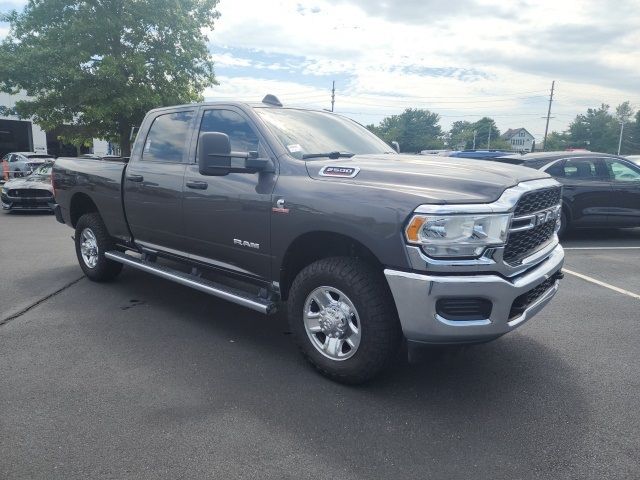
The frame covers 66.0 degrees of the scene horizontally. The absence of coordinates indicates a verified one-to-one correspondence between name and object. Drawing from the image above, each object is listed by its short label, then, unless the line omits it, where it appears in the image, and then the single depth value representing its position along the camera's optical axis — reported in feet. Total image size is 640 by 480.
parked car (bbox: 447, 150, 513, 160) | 37.78
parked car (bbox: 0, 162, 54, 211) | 43.09
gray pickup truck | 9.51
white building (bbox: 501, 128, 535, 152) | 432.66
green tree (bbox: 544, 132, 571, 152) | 297.45
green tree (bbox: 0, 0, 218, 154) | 59.16
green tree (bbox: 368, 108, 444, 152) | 320.29
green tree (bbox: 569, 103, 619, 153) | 304.30
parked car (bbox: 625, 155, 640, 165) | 41.11
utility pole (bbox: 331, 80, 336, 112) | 175.95
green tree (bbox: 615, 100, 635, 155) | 294.68
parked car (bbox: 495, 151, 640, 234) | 29.14
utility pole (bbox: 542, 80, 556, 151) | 215.33
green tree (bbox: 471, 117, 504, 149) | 370.30
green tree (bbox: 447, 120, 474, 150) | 350.68
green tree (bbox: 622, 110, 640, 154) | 292.40
